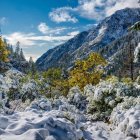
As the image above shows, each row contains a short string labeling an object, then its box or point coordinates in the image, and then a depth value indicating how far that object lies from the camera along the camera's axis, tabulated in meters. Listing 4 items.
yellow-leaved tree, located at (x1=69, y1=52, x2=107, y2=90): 18.37
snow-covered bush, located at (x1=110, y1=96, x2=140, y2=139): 5.71
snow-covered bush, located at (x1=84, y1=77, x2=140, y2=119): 9.09
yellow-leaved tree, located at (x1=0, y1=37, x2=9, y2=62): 17.21
